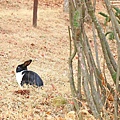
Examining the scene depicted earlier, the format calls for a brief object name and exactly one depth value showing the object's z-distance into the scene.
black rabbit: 9.49
